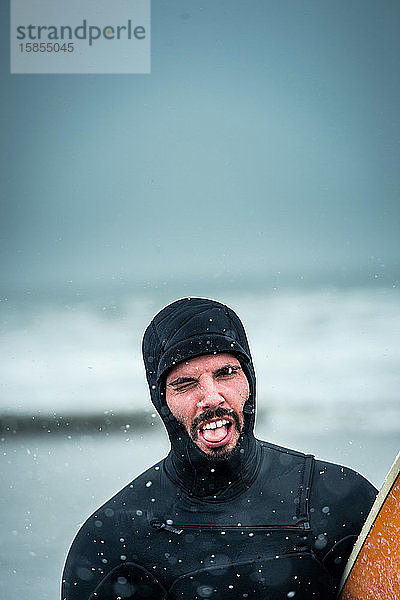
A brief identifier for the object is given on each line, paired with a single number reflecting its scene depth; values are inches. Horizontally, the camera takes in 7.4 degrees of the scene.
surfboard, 177.9
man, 182.7
